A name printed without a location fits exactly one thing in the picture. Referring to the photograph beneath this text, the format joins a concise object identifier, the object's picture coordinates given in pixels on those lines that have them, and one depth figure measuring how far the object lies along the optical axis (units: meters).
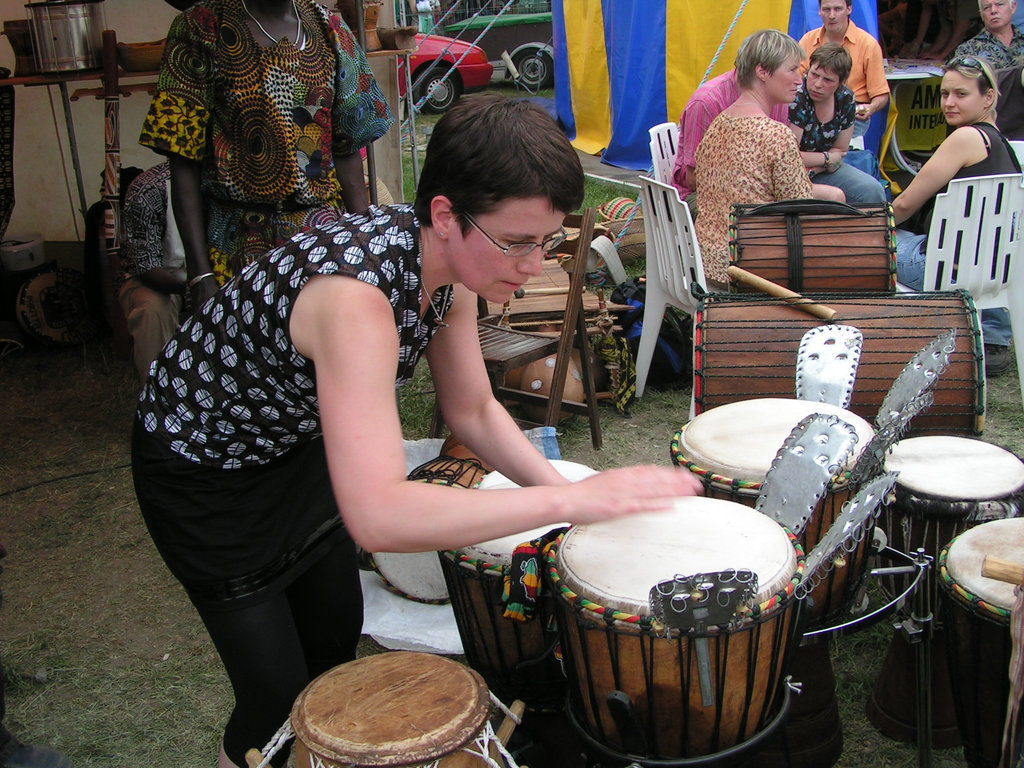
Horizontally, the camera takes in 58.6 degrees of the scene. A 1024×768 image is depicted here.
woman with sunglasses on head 4.51
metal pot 4.15
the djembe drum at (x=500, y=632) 1.94
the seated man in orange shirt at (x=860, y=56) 6.60
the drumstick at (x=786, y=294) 3.35
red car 13.68
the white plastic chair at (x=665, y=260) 4.15
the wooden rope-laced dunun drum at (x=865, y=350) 3.17
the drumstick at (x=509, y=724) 1.62
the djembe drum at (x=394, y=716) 1.45
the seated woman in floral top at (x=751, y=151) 4.14
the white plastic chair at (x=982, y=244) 4.16
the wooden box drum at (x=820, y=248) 3.85
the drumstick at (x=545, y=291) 4.67
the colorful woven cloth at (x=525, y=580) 1.71
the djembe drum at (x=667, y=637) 1.53
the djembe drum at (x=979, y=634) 1.86
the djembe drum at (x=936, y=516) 2.29
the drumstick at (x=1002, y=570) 1.57
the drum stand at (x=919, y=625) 1.94
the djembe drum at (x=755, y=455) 2.01
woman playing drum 1.30
